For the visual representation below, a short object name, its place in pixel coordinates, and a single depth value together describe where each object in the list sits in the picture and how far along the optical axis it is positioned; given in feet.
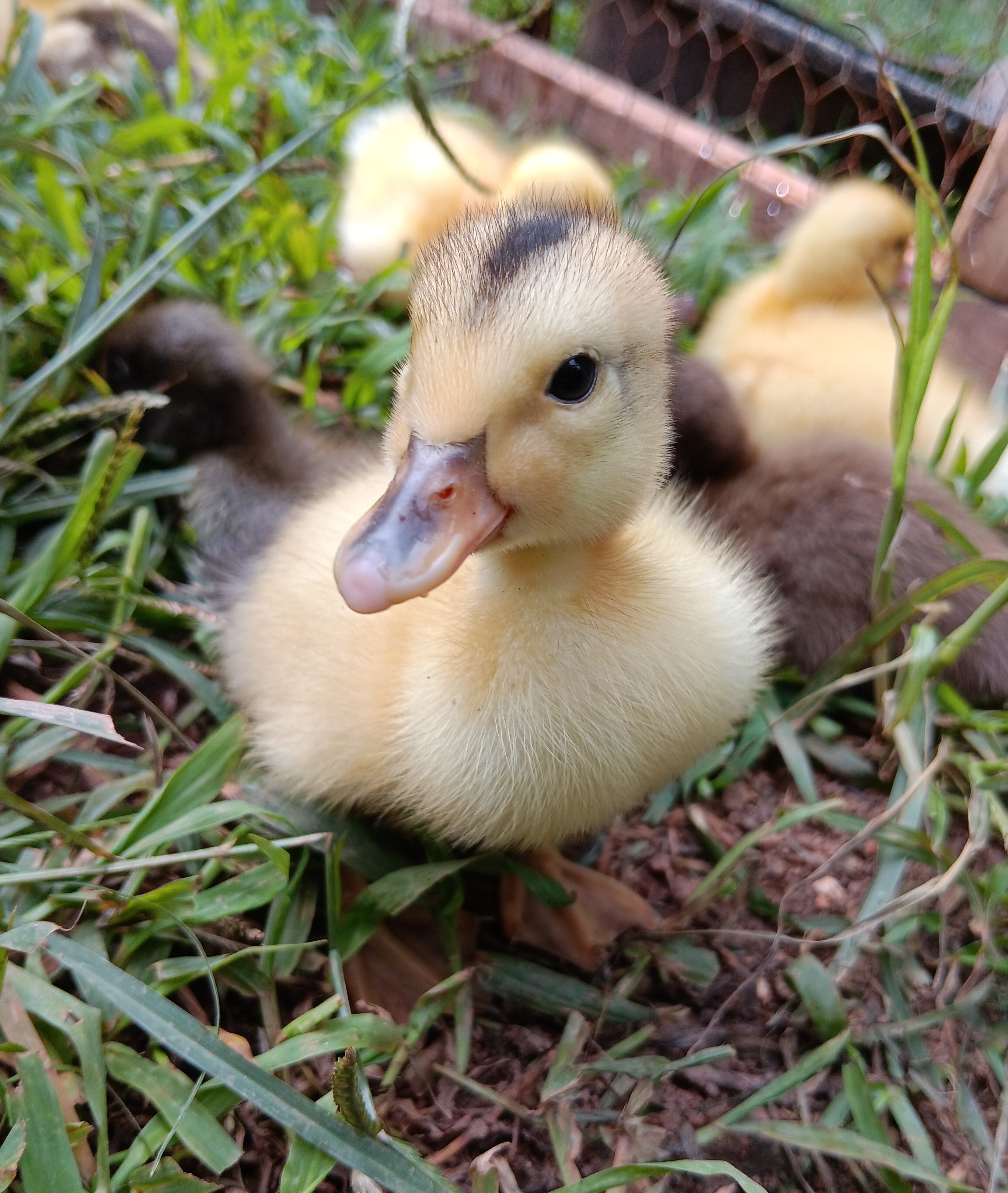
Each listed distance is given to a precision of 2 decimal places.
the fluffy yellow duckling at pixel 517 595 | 0.33
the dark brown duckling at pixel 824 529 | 0.61
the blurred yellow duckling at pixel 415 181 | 0.91
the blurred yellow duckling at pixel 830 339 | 0.76
